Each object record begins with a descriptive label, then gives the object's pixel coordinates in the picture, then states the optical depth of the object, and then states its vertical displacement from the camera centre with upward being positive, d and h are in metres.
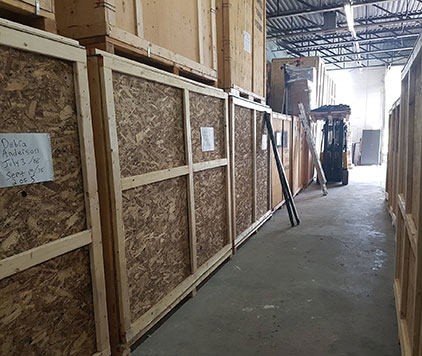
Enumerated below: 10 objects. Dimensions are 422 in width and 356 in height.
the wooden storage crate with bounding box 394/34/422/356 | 1.62 -0.55
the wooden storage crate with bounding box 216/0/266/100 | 3.84 +1.26
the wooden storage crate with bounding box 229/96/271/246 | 4.16 -0.43
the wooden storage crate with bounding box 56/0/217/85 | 2.10 +0.88
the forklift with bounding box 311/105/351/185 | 9.16 -0.21
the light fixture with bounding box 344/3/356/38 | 8.27 +3.37
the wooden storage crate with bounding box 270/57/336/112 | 8.60 +1.78
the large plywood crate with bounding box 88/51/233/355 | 2.03 -0.34
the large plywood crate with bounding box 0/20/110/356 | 1.47 -0.35
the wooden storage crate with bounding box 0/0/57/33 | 1.50 +0.67
